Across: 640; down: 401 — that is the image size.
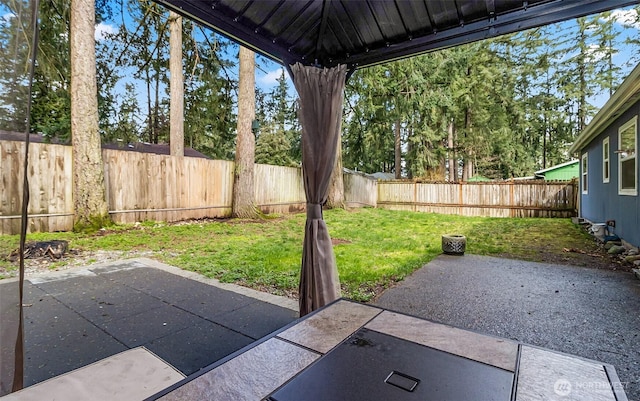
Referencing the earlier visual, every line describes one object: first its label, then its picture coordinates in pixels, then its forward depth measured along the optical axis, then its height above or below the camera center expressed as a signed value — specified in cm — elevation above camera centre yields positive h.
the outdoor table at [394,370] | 112 -70
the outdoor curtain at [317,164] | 232 +26
